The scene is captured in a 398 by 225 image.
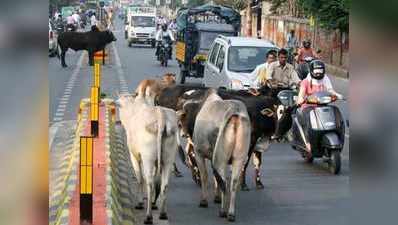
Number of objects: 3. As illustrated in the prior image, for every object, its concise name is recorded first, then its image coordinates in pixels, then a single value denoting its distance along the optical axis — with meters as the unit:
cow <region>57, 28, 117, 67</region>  32.25
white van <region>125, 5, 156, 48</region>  49.97
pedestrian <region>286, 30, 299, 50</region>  35.05
